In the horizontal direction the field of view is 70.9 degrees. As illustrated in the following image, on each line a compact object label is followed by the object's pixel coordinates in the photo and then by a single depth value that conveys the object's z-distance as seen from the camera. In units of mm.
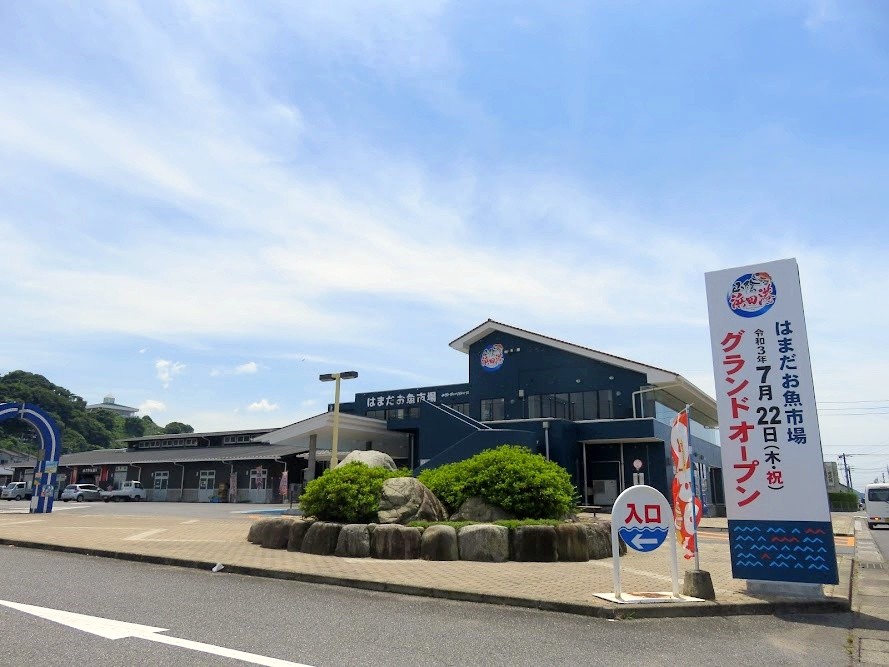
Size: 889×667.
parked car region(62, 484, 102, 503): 43281
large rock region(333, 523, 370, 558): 11008
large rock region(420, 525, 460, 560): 10648
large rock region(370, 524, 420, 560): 10773
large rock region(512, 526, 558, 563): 10656
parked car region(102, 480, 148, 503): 45219
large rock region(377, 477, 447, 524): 11938
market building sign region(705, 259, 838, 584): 7879
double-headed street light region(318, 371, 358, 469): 17953
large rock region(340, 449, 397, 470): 14836
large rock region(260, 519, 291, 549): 12234
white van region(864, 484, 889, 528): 30609
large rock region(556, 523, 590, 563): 10766
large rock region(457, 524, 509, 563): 10594
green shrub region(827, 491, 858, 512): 54062
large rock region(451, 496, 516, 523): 12172
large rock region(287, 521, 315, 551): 11860
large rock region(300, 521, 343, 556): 11305
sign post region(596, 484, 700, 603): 7512
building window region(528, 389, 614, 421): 29772
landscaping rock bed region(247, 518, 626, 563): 10656
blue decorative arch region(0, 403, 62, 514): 24931
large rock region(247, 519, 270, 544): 12909
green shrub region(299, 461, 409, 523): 11852
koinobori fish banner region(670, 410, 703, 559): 7809
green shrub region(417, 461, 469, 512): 12961
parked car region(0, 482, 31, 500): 45709
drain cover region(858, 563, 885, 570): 13058
